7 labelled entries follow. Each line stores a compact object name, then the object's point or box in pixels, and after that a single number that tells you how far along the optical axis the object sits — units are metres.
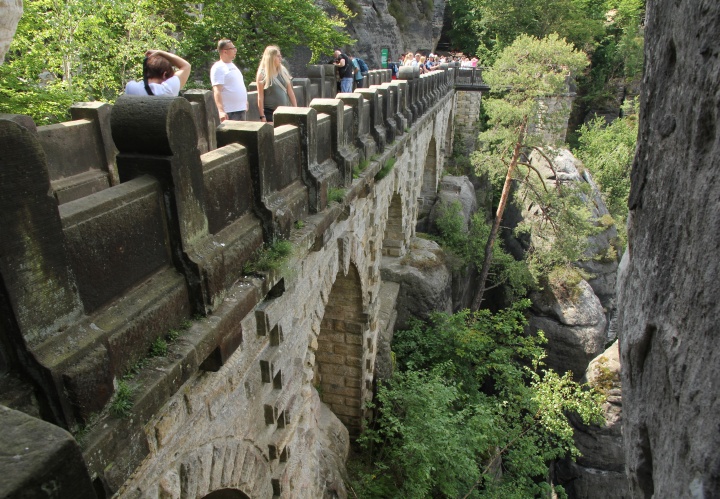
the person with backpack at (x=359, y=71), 11.46
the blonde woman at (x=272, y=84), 5.61
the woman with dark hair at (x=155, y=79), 4.11
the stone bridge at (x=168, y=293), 1.66
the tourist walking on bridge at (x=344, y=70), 10.40
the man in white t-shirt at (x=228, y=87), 5.10
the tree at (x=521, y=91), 14.37
